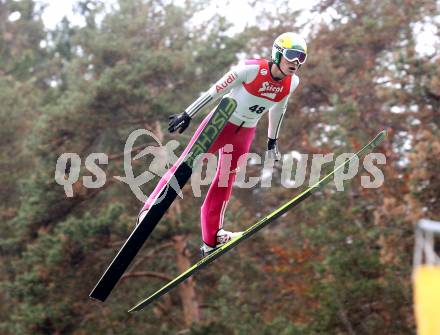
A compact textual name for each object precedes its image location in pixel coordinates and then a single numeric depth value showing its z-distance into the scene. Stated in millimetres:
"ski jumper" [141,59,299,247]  12547
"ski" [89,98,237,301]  12648
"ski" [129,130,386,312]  13109
